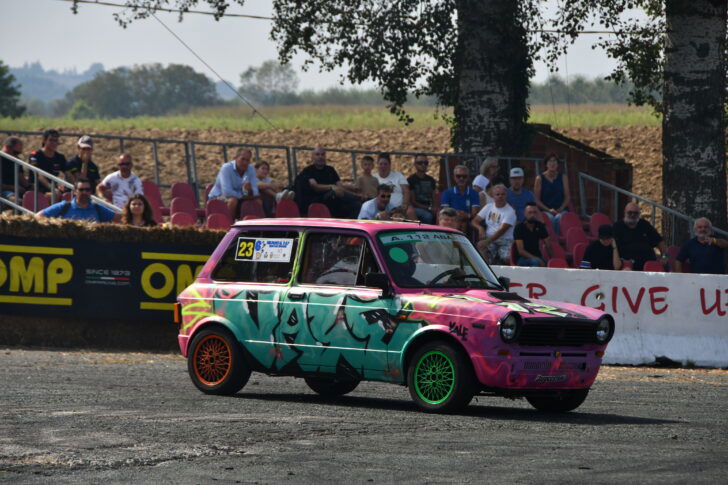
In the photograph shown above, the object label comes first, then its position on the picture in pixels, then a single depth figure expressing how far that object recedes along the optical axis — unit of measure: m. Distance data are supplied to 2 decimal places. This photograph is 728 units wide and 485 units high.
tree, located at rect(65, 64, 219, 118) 196.21
